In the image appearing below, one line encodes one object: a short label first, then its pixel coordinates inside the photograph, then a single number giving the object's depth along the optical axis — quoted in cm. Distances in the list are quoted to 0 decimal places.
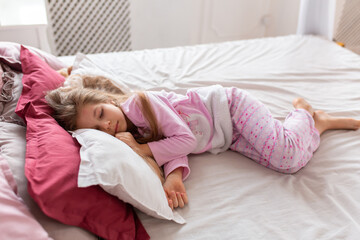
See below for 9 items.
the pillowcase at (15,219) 55
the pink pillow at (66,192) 63
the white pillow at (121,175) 67
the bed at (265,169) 78
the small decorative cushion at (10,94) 94
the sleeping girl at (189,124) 97
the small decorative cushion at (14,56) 114
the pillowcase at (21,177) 64
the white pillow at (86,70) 126
